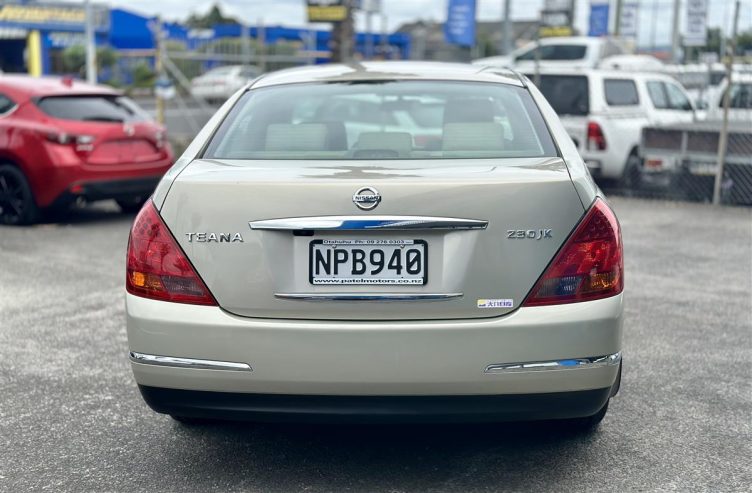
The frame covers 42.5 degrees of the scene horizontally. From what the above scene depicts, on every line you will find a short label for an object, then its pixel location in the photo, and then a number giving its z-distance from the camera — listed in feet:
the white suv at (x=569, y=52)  68.90
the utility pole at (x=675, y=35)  86.20
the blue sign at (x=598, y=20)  107.86
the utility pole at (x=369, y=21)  115.36
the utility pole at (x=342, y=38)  60.18
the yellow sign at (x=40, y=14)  137.49
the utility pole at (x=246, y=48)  60.64
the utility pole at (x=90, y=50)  66.13
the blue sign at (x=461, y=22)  84.43
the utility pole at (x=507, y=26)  83.50
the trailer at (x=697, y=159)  39.01
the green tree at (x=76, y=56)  131.04
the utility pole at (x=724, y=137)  38.24
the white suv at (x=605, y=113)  41.63
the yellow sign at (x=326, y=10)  58.75
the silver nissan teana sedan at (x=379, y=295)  10.30
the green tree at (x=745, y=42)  50.34
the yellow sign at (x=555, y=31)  94.99
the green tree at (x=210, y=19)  266.42
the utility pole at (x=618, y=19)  102.27
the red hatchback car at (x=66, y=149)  31.63
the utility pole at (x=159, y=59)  54.54
